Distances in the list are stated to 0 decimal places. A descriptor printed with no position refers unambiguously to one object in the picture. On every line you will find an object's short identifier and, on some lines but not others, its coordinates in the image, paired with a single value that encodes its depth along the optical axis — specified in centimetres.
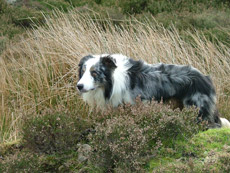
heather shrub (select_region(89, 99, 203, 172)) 648
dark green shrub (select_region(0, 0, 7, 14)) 2875
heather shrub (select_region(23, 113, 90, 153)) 751
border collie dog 977
